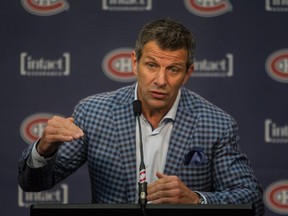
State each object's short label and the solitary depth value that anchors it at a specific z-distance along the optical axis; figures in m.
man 5.55
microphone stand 4.14
